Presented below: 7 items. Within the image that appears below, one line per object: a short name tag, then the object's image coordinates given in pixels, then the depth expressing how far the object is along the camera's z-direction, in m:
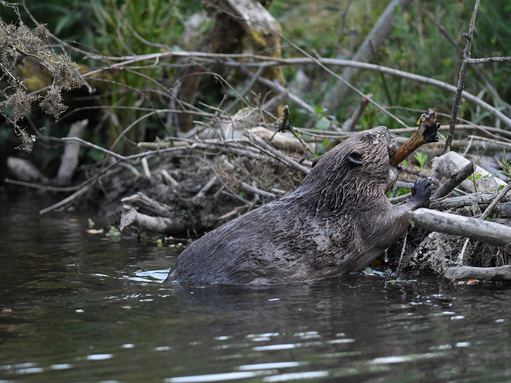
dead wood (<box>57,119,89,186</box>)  17.80
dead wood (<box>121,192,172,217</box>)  11.30
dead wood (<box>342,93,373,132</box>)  12.02
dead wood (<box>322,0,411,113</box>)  15.69
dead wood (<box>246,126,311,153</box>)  11.75
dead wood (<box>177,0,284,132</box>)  14.10
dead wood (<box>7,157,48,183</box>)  19.14
